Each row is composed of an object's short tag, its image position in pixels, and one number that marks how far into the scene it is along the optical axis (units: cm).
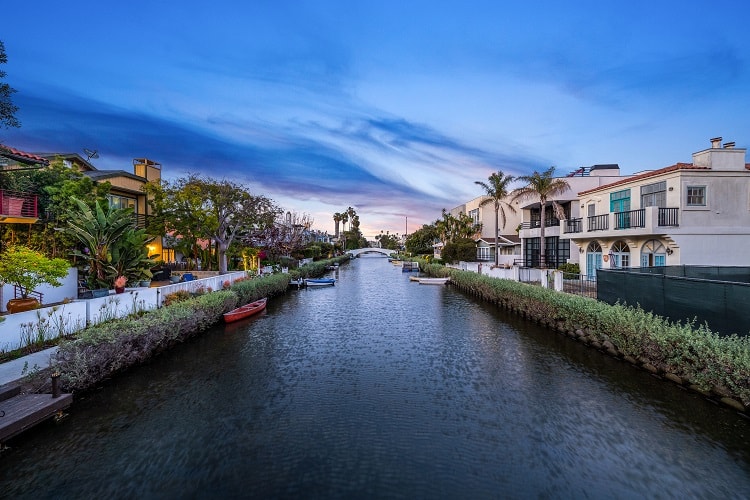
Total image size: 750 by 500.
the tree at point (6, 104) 1366
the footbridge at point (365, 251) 13099
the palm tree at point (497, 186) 4219
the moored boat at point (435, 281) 4484
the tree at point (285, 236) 4224
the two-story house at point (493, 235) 5106
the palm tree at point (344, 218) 14365
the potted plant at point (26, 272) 1209
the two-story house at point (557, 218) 3865
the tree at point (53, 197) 1859
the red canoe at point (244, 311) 2122
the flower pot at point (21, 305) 1209
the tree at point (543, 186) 3612
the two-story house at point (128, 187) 2872
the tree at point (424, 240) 9044
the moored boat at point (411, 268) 6431
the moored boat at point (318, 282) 4250
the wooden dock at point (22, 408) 753
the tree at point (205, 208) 2891
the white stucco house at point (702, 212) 2083
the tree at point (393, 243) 18612
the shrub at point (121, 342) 992
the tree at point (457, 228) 5834
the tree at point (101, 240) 1761
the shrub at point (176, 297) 1734
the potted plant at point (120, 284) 1647
